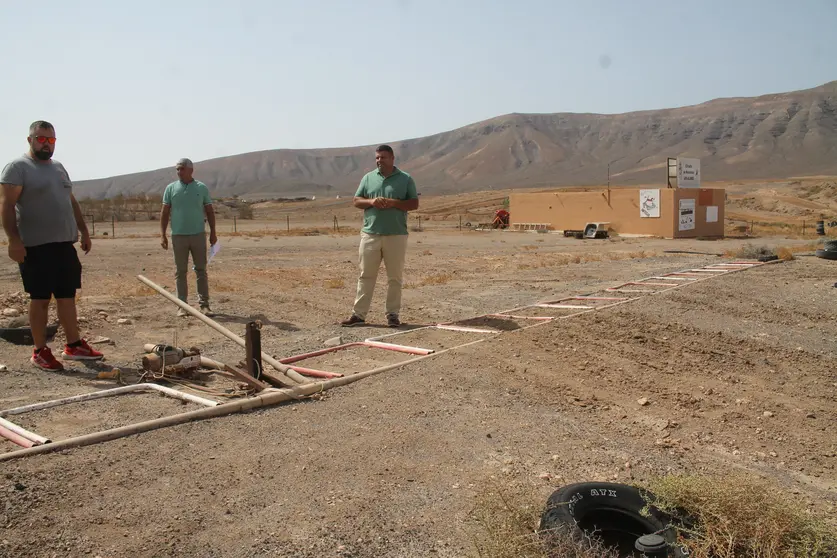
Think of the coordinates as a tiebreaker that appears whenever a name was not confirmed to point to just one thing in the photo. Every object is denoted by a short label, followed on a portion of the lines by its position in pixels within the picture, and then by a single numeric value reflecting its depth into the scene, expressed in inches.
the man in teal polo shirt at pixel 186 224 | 339.6
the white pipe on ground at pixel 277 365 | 211.8
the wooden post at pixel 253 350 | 207.6
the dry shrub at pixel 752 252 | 676.7
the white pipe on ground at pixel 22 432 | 154.3
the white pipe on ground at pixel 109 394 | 180.5
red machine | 1579.7
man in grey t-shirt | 222.7
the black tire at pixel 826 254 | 647.8
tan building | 1168.2
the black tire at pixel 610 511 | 123.8
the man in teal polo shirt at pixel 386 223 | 304.2
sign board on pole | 1161.4
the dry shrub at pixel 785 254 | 648.3
